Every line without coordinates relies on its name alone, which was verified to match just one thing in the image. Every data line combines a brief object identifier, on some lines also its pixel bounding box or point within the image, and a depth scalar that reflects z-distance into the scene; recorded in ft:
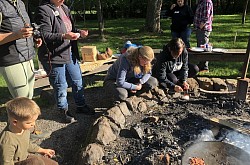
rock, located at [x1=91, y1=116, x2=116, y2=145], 6.07
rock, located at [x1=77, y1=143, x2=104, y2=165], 5.43
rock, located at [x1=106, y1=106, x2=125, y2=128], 6.75
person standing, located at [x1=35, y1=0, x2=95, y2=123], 6.49
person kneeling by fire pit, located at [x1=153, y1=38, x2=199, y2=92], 8.27
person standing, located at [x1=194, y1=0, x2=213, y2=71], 11.37
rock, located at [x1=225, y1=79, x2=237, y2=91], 8.99
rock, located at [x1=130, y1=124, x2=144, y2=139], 6.32
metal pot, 4.79
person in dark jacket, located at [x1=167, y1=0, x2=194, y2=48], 12.41
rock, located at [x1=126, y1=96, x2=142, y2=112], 7.49
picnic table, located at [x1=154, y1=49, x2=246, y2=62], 10.17
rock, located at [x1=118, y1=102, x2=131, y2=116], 7.23
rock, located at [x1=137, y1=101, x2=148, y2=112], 7.56
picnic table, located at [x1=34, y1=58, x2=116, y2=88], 8.72
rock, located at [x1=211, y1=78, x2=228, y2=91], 8.92
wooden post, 7.11
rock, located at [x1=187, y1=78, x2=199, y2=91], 8.88
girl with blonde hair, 7.51
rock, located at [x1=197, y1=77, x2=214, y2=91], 8.99
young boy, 4.22
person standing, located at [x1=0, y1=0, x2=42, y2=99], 5.38
